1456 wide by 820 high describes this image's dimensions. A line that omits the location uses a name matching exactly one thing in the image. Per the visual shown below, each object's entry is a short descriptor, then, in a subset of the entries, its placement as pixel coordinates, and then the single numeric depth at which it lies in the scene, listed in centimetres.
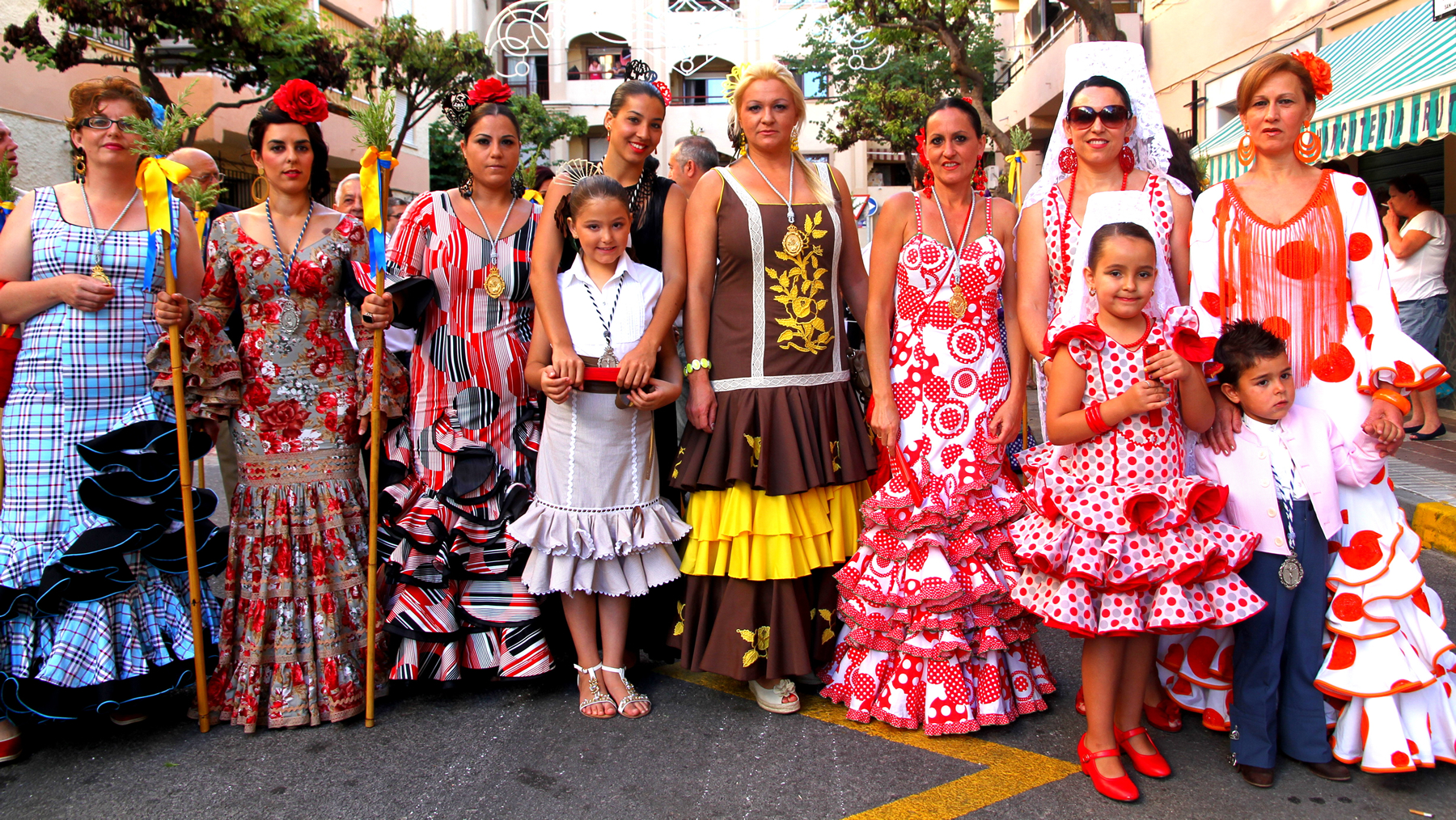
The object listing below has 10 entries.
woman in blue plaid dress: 330
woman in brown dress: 350
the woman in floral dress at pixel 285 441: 355
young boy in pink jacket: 297
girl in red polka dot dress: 284
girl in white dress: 354
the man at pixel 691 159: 605
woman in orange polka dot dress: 293
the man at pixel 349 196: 616
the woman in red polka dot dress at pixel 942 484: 335
